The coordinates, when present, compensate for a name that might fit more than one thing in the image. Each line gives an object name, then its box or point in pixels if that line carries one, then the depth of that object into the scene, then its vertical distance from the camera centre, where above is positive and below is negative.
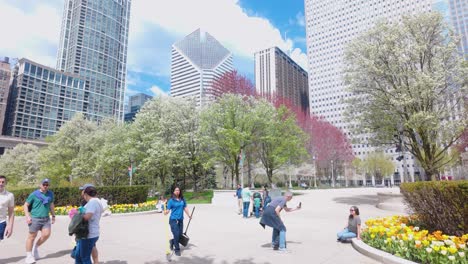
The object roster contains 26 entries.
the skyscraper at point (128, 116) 196.00 +41.31
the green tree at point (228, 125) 27.33 +5.11
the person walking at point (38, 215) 6.01 -0.99
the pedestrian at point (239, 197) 16.22 -1.41
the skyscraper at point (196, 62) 124.56 +57.69
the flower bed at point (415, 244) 5.04 -1.48
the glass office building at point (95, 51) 156.50 +73.41
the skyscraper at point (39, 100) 122.00 +34.60
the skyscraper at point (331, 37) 129.00 +71.02
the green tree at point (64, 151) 34.91 +2.79
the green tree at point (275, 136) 28.86 +4.15
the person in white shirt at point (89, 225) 4.62 -0.92
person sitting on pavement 7.88 -1.61
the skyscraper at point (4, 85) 117.25 +37.51
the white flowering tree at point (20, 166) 42.67 +1.01
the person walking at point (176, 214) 6.75 -1.06
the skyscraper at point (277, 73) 123.38 +48.32
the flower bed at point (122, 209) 14.94 -2.11
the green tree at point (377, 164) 71.31 +2.82
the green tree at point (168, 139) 28.23 +3.74
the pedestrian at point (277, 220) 7.08 -1.24
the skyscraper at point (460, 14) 87.44 +54.29
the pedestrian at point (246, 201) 14.27 -1.44
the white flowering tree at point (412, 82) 18.17 +6.63
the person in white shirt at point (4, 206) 5.82 -0.76
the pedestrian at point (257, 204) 14.47 -1.64
